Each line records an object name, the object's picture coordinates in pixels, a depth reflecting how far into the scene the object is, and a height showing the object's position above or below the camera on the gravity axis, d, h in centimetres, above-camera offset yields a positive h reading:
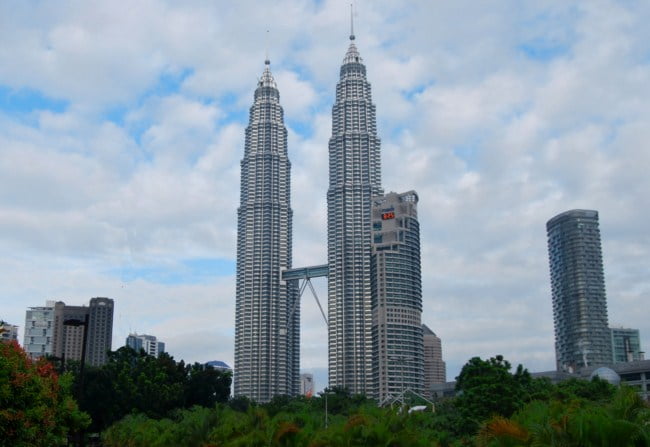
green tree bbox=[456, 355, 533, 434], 5778 +83
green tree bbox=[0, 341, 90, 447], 2608 +25
